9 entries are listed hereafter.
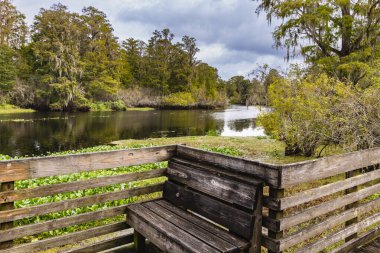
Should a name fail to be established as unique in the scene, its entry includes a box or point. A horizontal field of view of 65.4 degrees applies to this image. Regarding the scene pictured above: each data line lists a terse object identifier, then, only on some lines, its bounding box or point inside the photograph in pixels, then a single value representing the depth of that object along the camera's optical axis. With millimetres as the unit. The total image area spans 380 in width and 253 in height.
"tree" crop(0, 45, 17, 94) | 50312
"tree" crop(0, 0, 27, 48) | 58500
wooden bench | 2953
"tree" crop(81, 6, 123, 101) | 65438
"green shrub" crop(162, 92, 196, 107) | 82438
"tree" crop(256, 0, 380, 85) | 16672
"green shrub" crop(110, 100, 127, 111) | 66750
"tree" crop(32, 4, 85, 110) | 54156
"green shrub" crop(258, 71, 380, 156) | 8117
